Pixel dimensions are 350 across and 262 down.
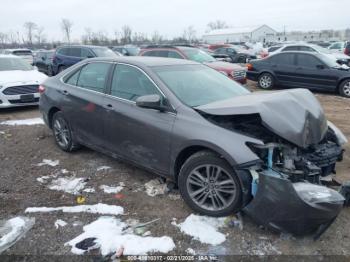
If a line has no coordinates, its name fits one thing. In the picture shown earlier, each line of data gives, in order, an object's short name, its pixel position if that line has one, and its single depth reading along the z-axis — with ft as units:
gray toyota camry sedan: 10.25
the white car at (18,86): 28.76
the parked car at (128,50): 79.67
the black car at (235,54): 88.61
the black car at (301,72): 36.76
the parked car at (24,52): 78.02
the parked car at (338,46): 90.97
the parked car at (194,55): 37.70
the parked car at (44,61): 59.36
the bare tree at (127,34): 231.03
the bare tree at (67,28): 255.29
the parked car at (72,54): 49.11
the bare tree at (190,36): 322.75
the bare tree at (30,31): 255.09
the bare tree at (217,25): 418.72
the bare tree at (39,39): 262.88
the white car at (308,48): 59.72
